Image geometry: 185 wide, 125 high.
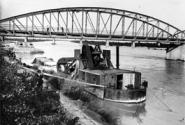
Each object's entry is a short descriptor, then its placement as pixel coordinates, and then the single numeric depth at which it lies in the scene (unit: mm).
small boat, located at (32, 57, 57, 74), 43481
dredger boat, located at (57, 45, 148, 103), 28500
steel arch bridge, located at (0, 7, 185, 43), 76381
